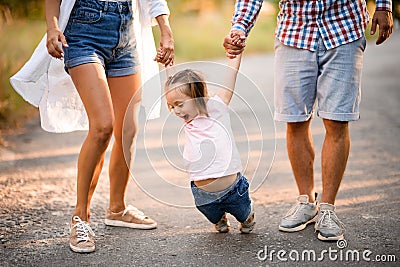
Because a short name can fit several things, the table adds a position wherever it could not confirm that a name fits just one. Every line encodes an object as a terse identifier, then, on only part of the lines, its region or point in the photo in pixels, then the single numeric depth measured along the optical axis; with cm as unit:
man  751
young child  733
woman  720
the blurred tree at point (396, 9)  1445
